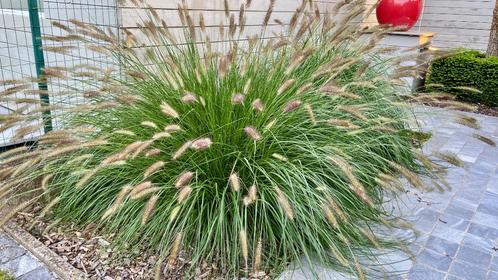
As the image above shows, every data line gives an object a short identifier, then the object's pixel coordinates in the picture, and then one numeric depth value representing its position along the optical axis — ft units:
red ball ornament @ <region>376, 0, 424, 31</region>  16.58
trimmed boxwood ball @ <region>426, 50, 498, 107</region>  18.84
